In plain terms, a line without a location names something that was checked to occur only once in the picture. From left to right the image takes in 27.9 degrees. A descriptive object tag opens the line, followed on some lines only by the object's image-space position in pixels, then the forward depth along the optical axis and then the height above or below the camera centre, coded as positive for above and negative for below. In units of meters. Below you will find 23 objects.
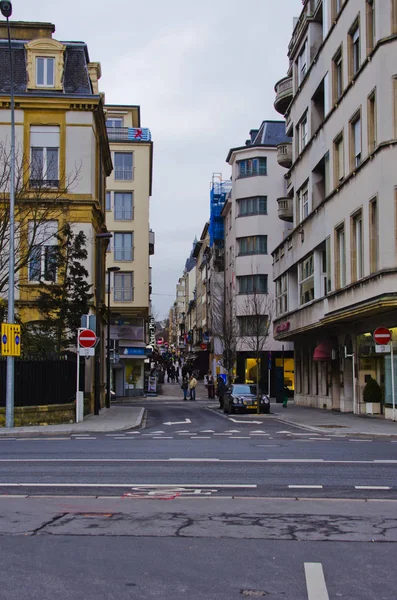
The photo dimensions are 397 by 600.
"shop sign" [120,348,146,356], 59.53 +1.33
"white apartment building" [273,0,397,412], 25.98 +6.81
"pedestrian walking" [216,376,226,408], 41.33 -1.04
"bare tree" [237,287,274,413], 60.43 +4.01
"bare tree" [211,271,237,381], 57.91 +3.74
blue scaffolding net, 80.56 +15.25
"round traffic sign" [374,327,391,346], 24.76 +1.03
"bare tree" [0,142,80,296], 27.78 +6.30
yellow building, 33.88 +10.27
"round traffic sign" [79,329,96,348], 26.58 +1.02
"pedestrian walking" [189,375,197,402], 56.34 -1.22
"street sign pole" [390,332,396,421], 26.70 -0.60
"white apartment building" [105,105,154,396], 59.38 +9.98
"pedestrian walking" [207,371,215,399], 59.03 -1.49
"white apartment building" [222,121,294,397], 62.78 +10.84
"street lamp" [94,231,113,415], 32.50 +2.60
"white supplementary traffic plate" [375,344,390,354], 24.81 +0.66
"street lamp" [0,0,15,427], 23.83 +2.66
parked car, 34.75 -1.33
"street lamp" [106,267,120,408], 39.69 -0.03
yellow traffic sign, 23.95 +0.90
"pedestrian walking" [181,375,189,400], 56.89 -1.16
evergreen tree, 30.78 +2.96
